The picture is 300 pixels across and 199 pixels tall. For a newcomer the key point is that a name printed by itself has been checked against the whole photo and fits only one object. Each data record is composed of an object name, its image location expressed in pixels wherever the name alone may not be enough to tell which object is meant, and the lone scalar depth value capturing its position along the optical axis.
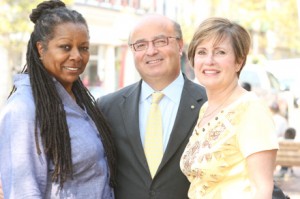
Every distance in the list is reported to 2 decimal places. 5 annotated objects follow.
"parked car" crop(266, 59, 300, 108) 16.32
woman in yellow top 2.75
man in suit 3.80
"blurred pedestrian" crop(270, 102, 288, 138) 11.05
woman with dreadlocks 3.10
